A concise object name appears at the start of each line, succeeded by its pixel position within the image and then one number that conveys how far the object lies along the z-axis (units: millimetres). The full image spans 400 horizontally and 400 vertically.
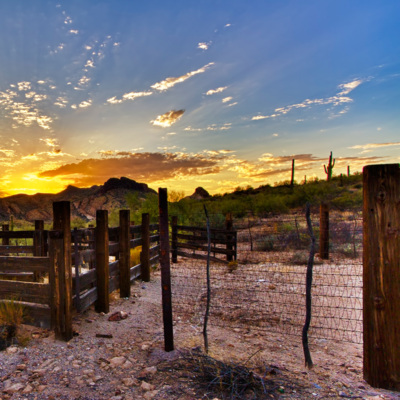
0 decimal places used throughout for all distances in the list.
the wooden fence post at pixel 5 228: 8762
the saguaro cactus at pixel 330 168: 44800
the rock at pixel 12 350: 4047
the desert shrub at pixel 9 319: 4267
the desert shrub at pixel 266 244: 13750
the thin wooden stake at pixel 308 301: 3835
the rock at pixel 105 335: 4733
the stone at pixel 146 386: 3373
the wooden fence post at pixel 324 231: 11086
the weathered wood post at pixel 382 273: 3334
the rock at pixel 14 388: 3297
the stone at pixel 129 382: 3486
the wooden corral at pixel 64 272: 4492
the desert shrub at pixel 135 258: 8959
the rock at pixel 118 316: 5488
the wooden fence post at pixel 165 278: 4211
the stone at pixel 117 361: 3926
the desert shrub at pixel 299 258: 10633
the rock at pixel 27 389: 3313
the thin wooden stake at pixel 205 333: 4182
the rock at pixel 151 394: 3239
